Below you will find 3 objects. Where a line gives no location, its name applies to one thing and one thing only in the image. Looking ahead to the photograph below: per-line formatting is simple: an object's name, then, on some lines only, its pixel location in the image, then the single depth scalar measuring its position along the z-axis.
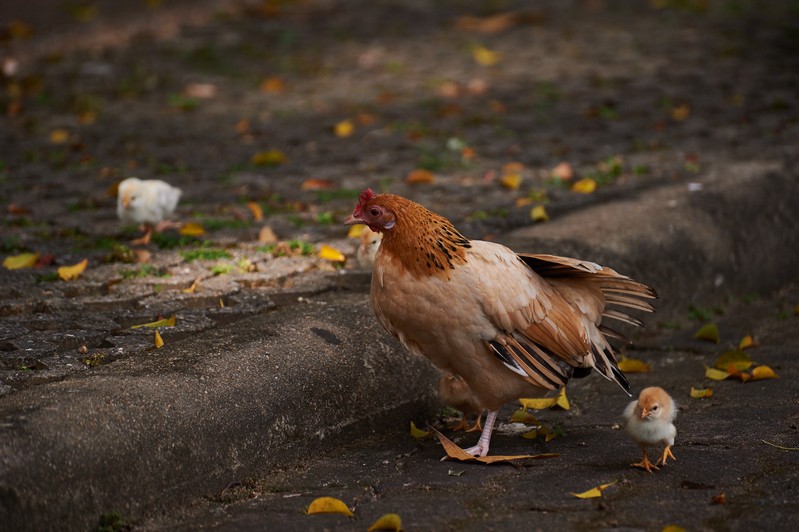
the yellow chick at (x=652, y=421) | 6.99
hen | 7.25
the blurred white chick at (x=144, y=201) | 10.38
